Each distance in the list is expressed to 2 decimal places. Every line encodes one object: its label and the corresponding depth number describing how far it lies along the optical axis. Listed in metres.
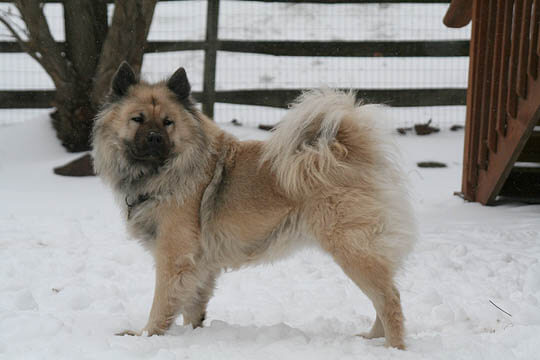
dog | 5.87
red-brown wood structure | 10.10
